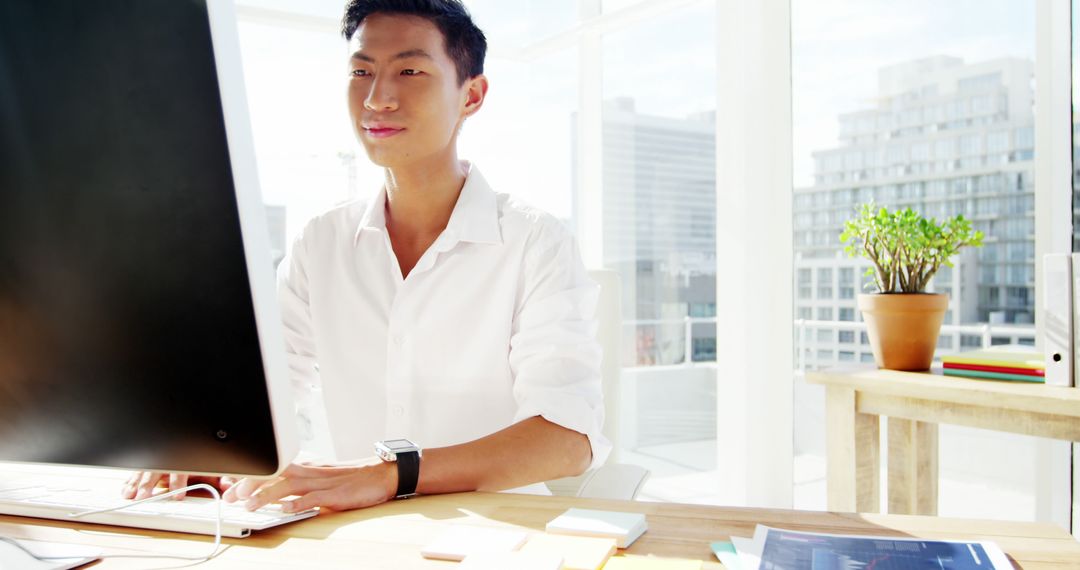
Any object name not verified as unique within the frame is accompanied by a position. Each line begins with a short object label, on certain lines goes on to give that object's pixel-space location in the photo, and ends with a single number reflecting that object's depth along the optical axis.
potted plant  1.96
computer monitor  0.56
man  1.39
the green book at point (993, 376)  1.79
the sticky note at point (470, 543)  0.70
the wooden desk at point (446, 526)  0.71
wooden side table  1.73
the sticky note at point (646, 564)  0.68
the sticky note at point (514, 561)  0.64
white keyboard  0.78
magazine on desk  0.66
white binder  1.73
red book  1.80
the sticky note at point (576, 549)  0.67
